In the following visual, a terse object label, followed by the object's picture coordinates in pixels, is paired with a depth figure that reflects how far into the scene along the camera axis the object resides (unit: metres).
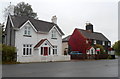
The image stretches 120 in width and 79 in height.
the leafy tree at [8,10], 21.56
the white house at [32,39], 13.78
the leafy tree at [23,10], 26.26
